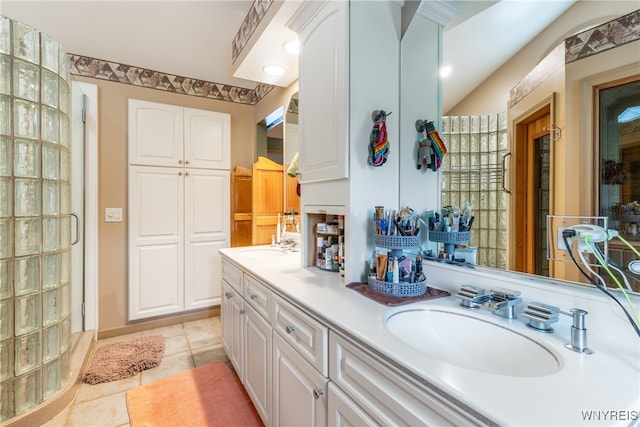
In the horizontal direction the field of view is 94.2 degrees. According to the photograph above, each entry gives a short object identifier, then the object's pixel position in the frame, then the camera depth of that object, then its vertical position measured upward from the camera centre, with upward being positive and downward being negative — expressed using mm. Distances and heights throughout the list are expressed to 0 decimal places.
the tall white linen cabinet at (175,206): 2637 +67
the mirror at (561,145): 792 +200
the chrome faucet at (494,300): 889 -274
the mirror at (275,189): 2566 +210
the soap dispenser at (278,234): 2484 -181
